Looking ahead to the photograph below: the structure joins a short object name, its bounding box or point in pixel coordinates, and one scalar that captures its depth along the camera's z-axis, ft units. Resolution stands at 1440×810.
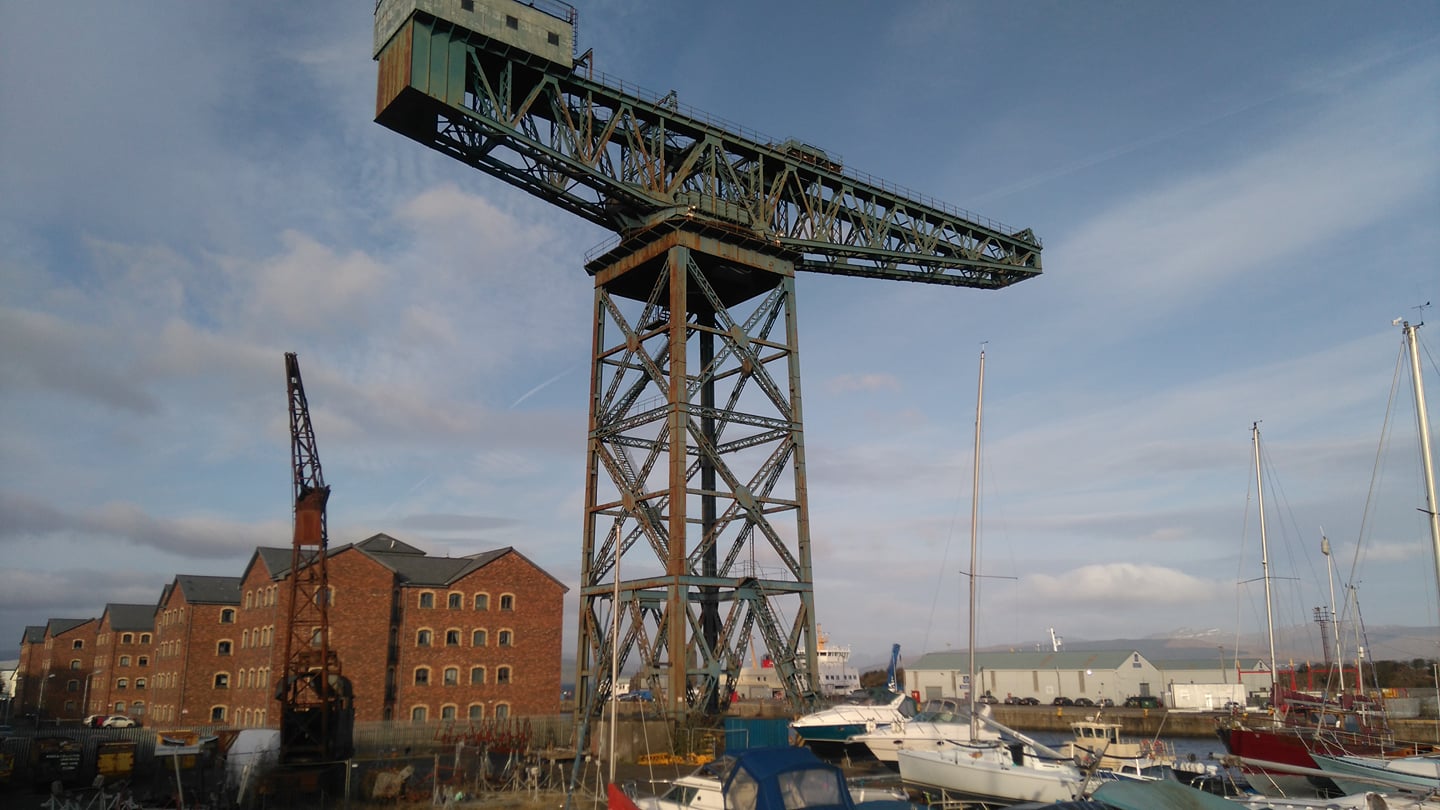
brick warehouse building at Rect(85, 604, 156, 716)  300.81
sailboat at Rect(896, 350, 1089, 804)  89.20
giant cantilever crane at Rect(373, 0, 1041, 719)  112.57
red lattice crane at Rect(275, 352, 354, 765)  146.10
